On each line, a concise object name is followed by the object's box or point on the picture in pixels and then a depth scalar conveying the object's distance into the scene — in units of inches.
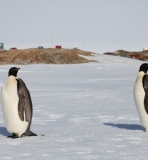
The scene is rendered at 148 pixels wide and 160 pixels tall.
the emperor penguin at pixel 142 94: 530.3
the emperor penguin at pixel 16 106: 476.4
